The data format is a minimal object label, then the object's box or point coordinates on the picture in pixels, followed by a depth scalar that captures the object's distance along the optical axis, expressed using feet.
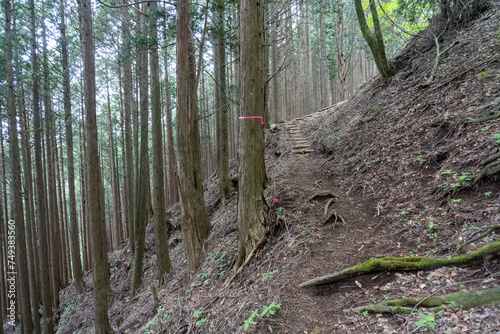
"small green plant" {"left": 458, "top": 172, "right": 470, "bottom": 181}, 11.43
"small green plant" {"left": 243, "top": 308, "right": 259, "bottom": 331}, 9.03
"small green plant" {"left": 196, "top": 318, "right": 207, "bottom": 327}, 11.69
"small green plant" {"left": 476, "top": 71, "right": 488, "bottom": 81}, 15.65
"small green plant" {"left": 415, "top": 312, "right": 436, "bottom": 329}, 6.83
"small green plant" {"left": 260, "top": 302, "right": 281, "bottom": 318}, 9.20
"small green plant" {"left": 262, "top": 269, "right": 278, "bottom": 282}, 11.58
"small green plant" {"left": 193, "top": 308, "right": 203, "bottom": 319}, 12.38
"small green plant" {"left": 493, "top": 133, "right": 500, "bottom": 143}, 11.49
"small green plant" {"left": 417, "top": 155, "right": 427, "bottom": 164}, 14.54
